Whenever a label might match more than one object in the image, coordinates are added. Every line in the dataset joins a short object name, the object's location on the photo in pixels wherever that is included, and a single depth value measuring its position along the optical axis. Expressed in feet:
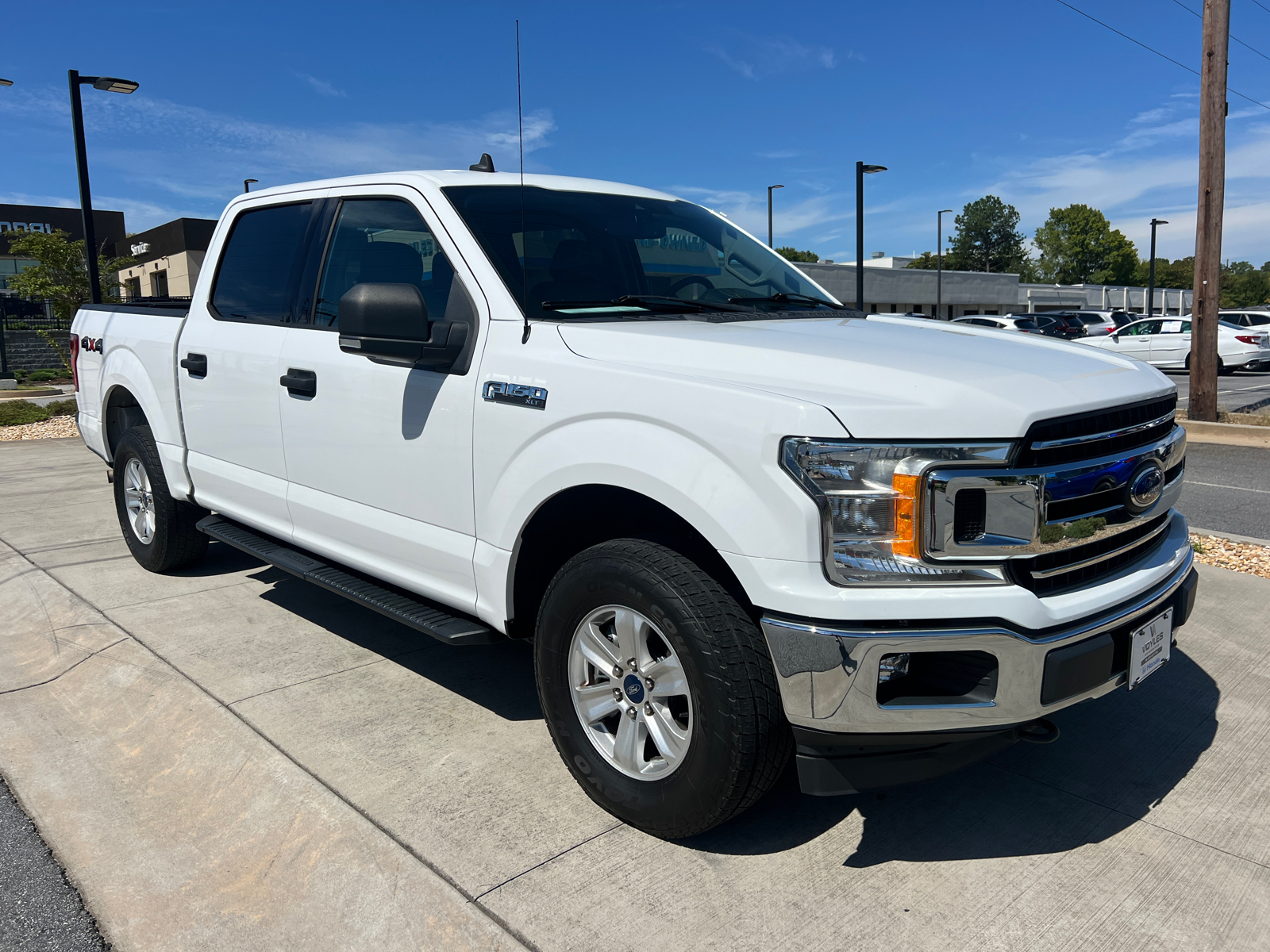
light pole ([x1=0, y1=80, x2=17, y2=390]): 74.08
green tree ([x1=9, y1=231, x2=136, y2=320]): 78.79
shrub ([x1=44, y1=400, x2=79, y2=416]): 49.33
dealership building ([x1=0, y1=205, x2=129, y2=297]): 192.34
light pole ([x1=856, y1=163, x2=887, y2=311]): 73.36
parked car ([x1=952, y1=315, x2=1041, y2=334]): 93.66
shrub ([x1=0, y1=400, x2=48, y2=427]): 47.26
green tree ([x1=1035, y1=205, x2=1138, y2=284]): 349.20
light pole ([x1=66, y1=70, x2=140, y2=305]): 46.42
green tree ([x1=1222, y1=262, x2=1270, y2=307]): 413.39
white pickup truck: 7.56
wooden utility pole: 40.75
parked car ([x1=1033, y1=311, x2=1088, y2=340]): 106.83
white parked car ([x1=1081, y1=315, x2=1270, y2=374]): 77.92
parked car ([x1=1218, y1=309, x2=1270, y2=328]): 85.20
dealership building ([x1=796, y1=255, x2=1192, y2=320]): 146.92
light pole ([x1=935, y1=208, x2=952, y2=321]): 149.18
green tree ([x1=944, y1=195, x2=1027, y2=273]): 363.15
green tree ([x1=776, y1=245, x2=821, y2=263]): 294.62
